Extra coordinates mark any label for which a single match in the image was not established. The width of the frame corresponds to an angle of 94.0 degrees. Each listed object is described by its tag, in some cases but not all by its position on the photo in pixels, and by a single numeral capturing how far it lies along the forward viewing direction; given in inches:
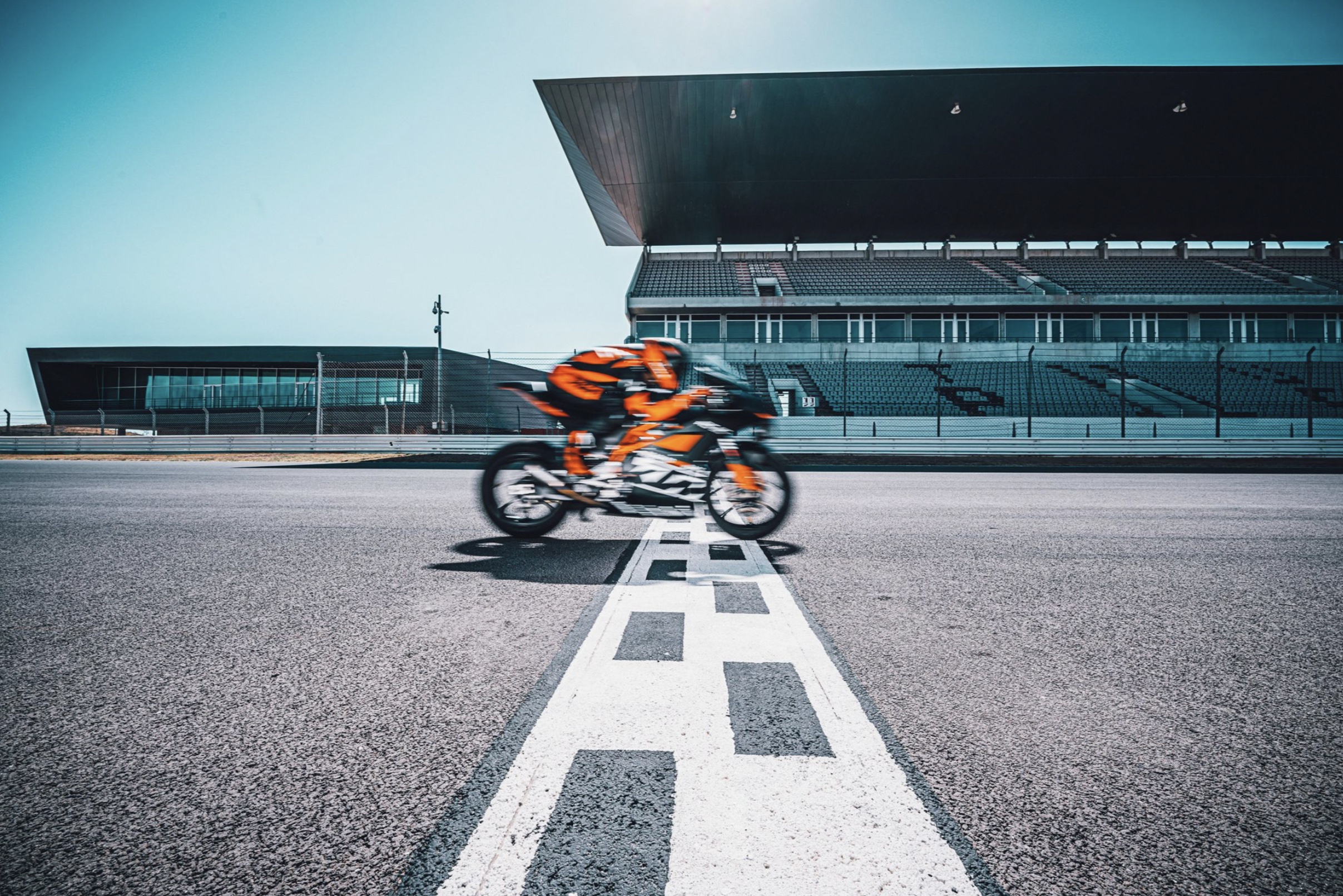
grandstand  1007.0
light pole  560.8
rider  171.2
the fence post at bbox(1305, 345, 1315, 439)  592.7
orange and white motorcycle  171.6
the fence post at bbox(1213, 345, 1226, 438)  638.5
